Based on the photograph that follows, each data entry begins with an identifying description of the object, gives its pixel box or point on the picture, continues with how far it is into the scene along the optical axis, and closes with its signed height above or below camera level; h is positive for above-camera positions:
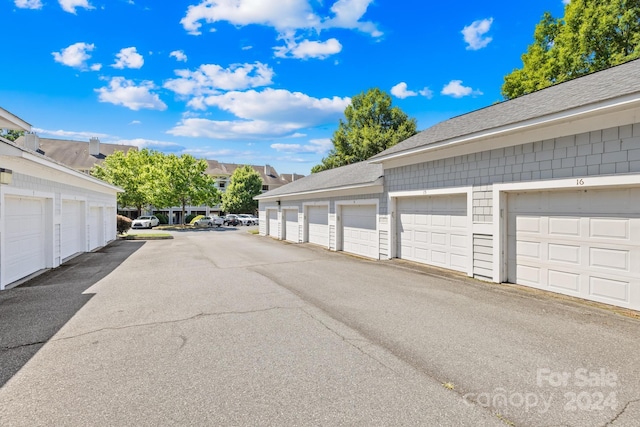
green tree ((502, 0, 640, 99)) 16.16 +9.20
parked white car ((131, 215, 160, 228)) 33.94 -1.23
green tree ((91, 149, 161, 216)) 35.94 +4.24
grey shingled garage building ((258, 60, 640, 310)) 5.59 +0.42
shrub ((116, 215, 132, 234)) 23.91 -0.95
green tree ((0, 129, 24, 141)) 49.12 +12.15
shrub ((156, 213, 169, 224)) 42.50 -1.02
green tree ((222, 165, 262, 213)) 46.00 +2.85
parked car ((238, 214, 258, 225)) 40.81 -1.14
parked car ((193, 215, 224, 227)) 35.88 -1.22
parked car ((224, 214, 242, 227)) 40.16 -1.24
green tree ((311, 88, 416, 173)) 33.50 +8.86
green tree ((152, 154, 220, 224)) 32.20 +2.89
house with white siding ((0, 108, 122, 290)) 7.50 +0.01
